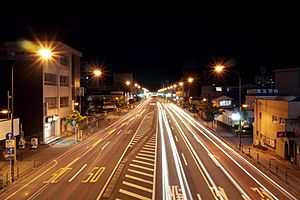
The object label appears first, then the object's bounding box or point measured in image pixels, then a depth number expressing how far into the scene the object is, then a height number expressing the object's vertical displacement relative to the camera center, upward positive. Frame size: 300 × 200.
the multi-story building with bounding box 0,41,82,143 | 26.46 +1.03
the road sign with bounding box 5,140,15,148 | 14.44 -2.87
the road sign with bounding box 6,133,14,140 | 14.58 -2.39
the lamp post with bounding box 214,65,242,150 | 23.82 +3.70
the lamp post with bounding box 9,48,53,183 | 13.92 -4.49
